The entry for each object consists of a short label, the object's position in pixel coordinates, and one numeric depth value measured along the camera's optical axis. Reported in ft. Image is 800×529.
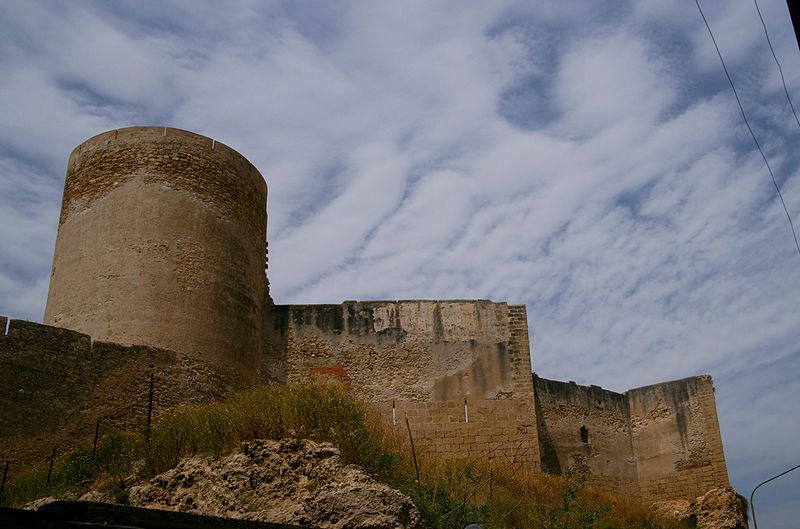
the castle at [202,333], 38.81
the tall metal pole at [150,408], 37.93
